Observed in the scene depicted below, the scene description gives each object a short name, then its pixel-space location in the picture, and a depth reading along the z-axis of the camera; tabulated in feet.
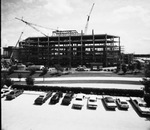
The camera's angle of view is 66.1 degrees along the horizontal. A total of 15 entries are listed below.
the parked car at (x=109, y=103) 66.78
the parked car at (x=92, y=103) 68.51
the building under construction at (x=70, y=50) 278.87
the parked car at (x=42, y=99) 74.59
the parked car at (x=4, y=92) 90.73
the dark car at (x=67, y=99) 73.51
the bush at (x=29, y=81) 111.45
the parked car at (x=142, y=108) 59.57
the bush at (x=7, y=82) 107.45
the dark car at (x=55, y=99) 75.87
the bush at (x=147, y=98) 71.41
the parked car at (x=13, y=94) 82.46
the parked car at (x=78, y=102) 68.59
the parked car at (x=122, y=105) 66.22
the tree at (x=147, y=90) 71.94
